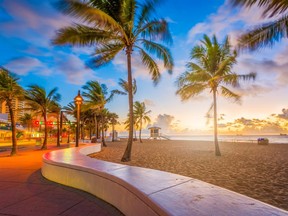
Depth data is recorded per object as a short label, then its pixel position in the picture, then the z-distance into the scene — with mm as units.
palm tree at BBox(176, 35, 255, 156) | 14836
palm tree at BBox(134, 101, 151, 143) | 48131
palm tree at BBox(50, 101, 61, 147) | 23722
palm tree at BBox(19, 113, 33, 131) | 89088
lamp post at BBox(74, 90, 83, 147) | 13465
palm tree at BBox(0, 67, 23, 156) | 14031
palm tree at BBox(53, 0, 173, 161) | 9156
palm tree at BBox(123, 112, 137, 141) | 57512
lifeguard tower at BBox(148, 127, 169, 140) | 62375
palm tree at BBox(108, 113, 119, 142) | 56062
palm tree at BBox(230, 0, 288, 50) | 6215
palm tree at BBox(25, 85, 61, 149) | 20047
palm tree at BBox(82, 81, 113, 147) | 25984
